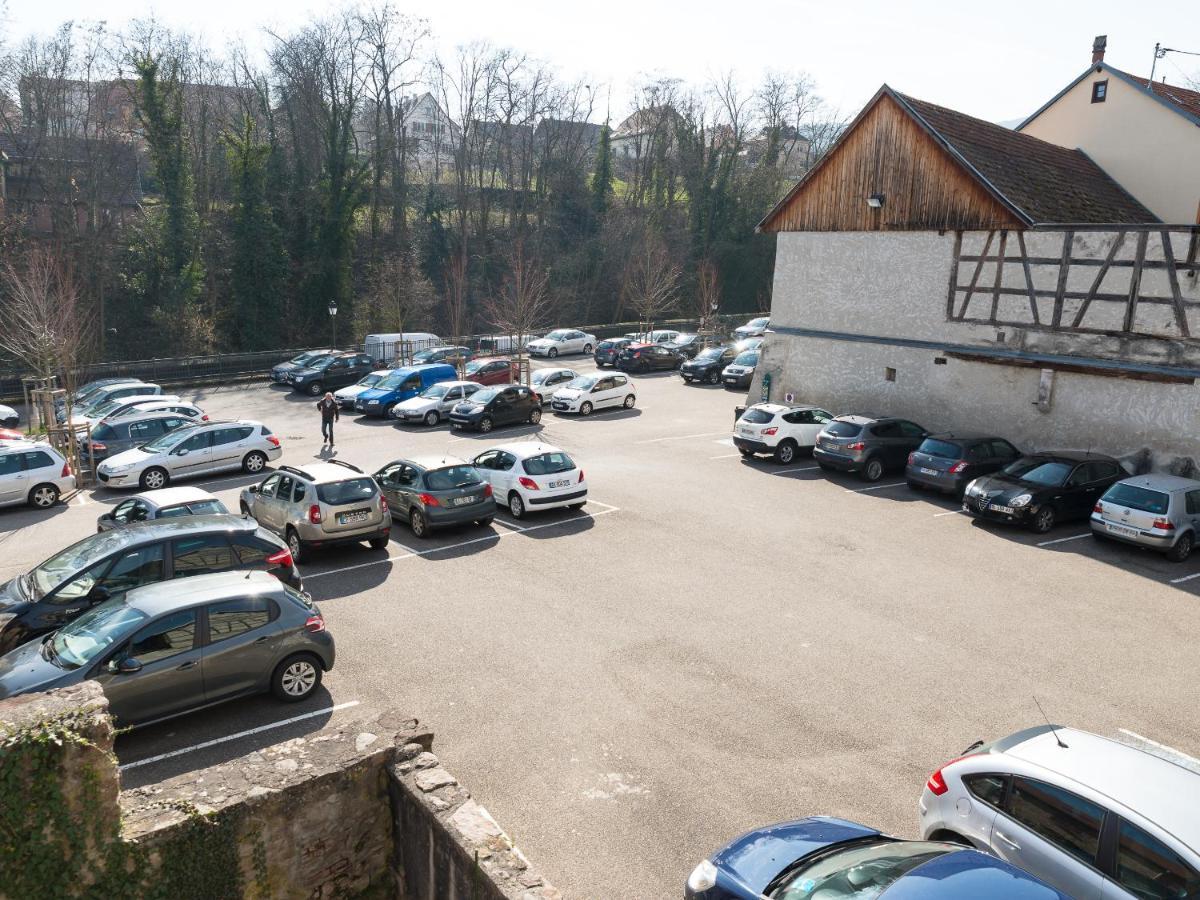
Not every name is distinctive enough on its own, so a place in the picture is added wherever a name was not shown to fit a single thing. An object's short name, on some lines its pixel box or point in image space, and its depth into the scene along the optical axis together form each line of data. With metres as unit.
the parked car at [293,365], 36.25
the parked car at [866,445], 20.36
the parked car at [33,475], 17.70
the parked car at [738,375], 34.59
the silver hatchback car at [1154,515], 15.02
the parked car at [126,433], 21.67
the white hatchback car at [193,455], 19.61
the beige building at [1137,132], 23.45
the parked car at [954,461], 18.83
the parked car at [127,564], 10.02
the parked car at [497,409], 26.72
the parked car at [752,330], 46.46
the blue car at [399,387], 28.95
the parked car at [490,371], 32.97
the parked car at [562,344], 44.34
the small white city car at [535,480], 16.91
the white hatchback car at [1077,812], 5.40
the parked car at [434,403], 27.77
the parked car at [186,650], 8.20
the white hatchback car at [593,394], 29.45
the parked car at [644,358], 38.81
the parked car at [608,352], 39.53
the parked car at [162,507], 13.45
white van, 39.16
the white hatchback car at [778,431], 21.86
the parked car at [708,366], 35.91
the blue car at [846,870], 4.88
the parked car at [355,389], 30.20
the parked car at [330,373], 33.88
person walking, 23.28
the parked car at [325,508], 14.03
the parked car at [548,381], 31.27
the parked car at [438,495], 15.65
